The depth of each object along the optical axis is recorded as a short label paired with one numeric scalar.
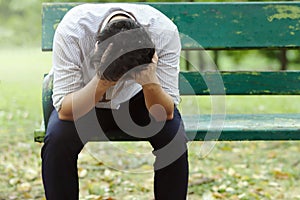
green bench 6.80
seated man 4.98
